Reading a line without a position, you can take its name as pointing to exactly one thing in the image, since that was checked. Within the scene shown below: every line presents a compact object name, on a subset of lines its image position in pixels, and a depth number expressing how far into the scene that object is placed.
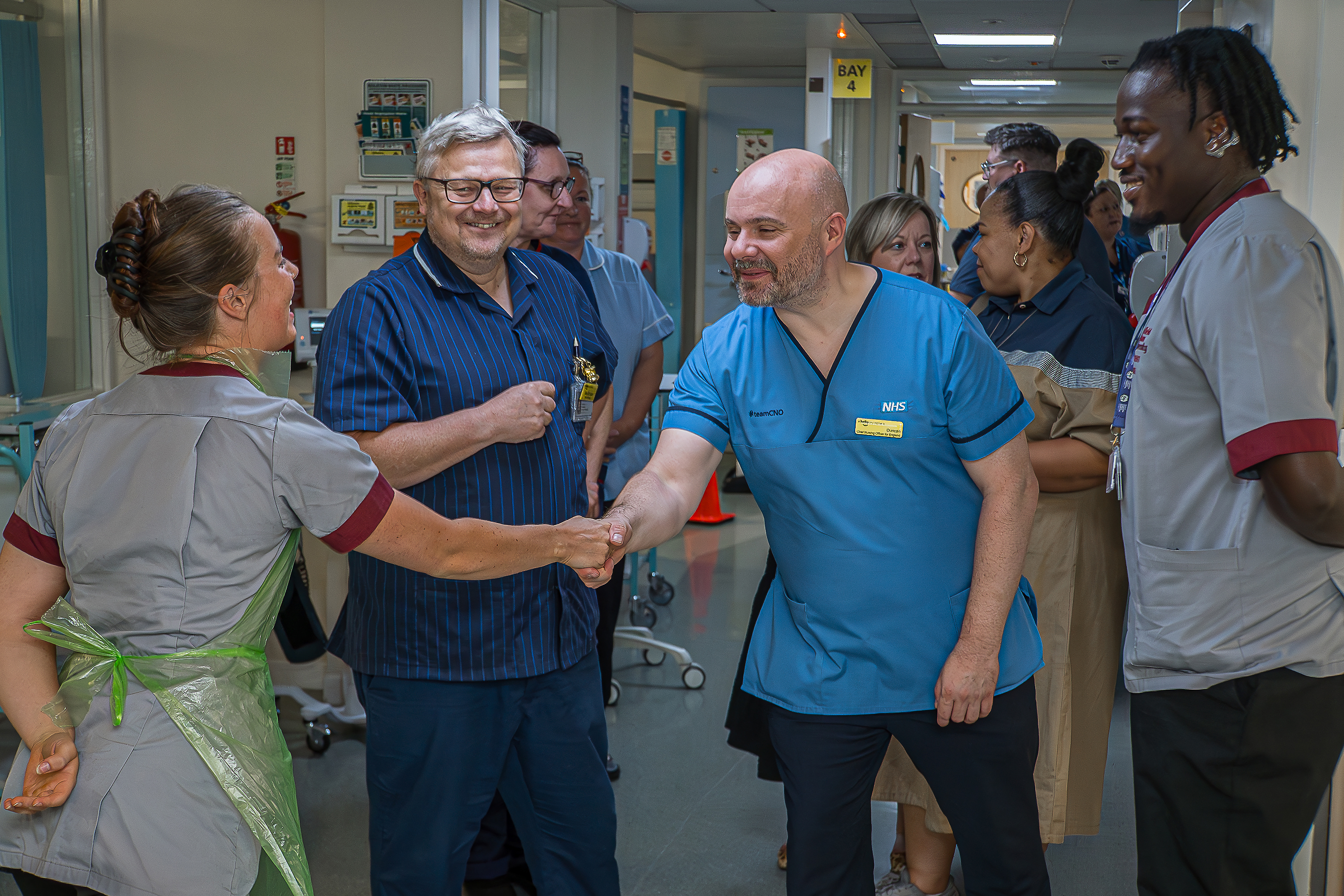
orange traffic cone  7.06
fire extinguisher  4.30
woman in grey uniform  1.43
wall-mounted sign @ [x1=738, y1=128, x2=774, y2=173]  8.82
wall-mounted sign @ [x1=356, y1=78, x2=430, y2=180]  4.17
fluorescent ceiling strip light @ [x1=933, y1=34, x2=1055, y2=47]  6.91
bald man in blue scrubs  1.86
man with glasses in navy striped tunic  1.99
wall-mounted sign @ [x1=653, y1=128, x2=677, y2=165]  8.81
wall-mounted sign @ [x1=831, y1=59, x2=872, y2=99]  6.73
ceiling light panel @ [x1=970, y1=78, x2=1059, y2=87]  9.12
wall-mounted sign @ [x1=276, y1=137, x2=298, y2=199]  4.34
